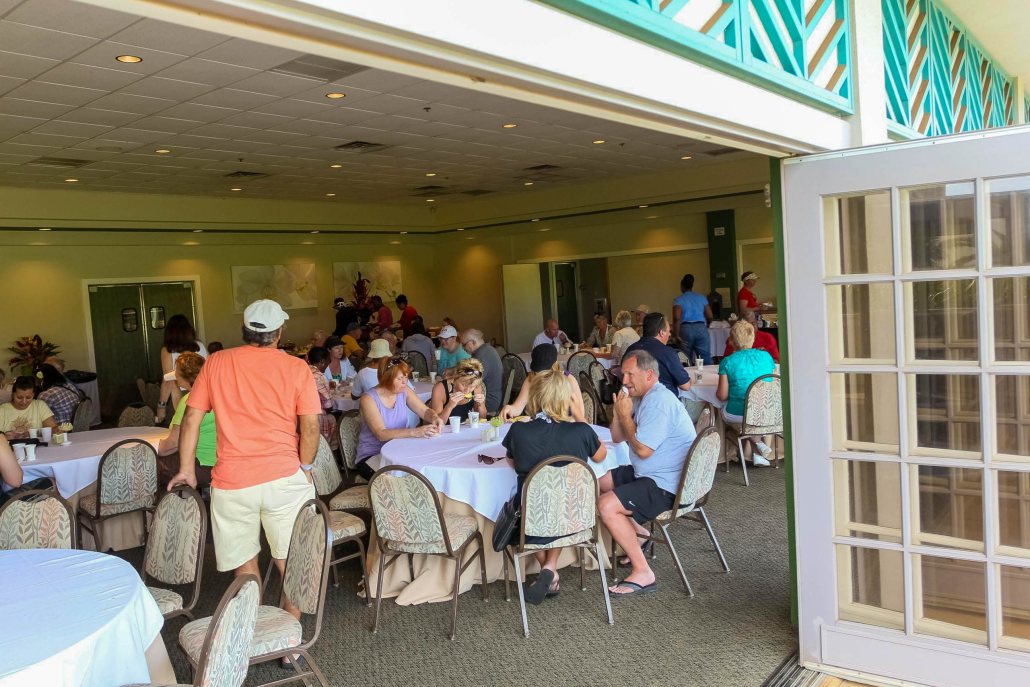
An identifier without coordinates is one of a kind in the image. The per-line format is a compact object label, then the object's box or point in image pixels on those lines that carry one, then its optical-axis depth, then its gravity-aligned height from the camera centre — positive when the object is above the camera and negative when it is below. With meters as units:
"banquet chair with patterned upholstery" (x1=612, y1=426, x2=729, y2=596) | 4.21 -1.10
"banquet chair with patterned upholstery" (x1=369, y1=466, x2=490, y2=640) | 3.86 -1.10
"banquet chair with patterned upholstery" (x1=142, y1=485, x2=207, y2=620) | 3.34 -0.99
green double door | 12.28 -0.18
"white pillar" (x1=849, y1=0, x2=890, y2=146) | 3.78 +0.97
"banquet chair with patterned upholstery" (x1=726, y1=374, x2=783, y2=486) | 6.29 -1.08
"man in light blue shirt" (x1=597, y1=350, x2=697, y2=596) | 4.29 -0.99
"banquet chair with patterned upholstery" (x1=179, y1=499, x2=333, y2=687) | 2.92 -1.13
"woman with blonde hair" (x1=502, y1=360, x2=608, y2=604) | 4.02 -0.74
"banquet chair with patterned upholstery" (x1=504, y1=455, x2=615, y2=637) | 3.83 -1.07
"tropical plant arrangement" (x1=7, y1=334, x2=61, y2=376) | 11.04 -0.39
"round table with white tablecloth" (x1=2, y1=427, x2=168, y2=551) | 5.19 -1.00
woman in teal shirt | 6.55 -0.78
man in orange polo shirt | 3.69 -0.60
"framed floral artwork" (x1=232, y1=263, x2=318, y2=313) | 13.79 +0.45
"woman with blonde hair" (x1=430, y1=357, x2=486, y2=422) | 5.54 -0.69
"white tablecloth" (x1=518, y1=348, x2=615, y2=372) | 9.81 -0.92
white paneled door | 2.95 -0.56
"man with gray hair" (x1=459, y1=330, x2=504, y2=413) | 7.82 -0.68
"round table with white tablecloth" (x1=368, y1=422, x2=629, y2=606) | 4.26 -1.07
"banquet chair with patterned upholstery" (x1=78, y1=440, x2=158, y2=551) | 4.96 -1.05
